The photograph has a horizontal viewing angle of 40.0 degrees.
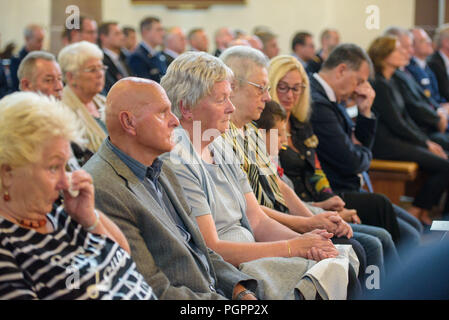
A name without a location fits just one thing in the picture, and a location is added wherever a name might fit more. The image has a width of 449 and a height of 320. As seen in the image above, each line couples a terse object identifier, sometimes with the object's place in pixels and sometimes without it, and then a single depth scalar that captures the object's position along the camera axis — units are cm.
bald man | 165
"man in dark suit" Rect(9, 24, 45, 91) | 672
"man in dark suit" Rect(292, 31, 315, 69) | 791
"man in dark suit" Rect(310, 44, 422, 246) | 344
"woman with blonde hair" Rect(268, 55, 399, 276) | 310
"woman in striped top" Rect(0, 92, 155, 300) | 133
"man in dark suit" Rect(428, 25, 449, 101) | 644
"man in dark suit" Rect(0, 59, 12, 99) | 588
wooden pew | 428
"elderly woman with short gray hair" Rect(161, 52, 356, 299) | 203
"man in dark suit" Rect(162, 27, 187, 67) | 728
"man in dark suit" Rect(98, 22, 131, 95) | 642
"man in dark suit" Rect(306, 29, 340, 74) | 837
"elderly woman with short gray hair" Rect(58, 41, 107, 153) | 330
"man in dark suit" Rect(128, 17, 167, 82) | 670
